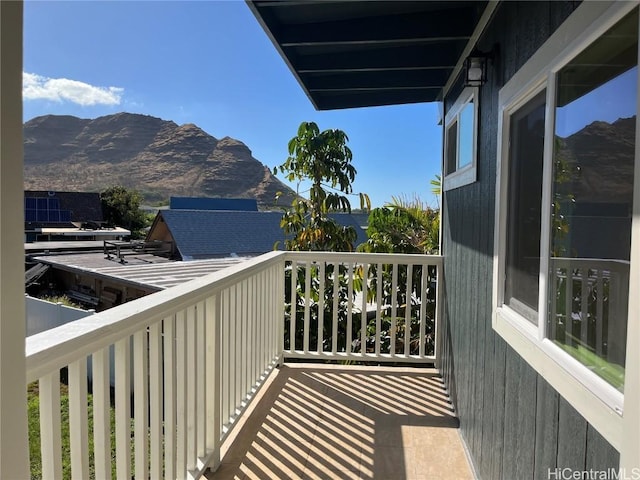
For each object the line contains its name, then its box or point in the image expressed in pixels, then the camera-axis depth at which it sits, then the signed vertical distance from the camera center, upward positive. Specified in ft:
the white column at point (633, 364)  2.55 -0.84
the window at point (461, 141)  8.32 +2.02
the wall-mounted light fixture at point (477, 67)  7.18 +2.80
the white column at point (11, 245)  2.05 -0.11
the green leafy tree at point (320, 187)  16.19 +1.53
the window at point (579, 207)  3.08 +0.20
